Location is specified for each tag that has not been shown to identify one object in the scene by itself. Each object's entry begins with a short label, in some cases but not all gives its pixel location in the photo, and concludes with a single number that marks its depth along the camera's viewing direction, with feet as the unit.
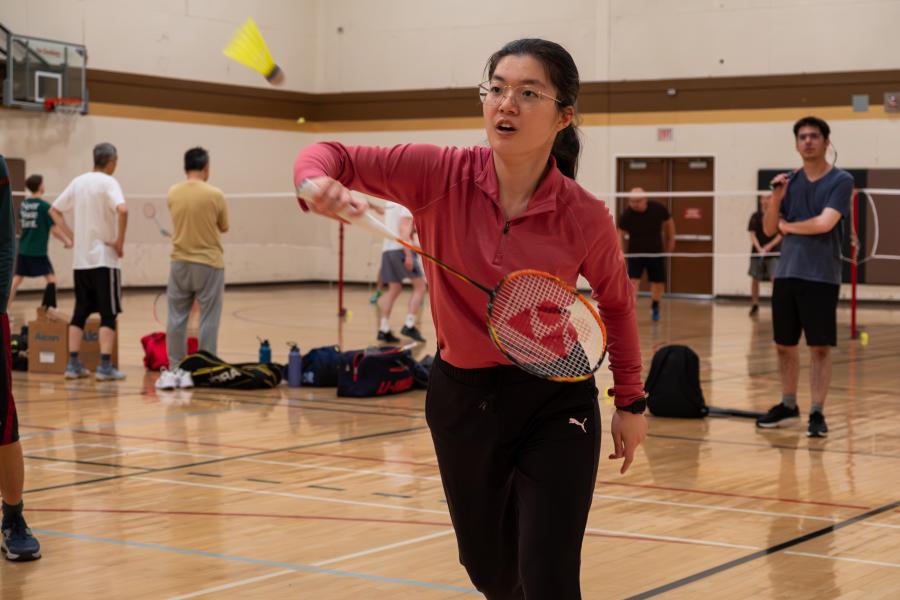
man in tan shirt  40.65
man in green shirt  55.62
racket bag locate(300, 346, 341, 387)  41.19
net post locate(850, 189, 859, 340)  51.49
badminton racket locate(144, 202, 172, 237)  81.82
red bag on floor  44.88
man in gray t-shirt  30.42
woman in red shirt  11.80
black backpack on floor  34.88
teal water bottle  42.65
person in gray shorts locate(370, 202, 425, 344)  53.62
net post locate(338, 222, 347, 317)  65.80
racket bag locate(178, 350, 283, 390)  40.42
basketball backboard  76.95
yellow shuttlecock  17.12
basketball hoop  79.87
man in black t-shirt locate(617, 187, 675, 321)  66.80
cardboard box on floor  43.70
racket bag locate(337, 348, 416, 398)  39.11
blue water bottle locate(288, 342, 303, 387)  41.22
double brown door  83.87
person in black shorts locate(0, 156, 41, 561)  18.76
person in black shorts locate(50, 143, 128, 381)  40.81
